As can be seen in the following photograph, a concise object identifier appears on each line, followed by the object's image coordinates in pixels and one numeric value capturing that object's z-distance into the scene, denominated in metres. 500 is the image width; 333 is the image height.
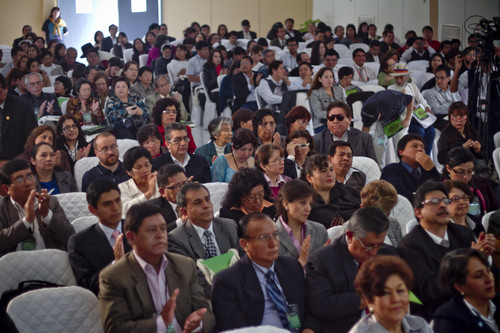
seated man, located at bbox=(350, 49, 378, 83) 10.41
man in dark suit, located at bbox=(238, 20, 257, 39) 16.08
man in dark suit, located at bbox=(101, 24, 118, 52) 16.20
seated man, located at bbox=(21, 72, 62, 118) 8.17
